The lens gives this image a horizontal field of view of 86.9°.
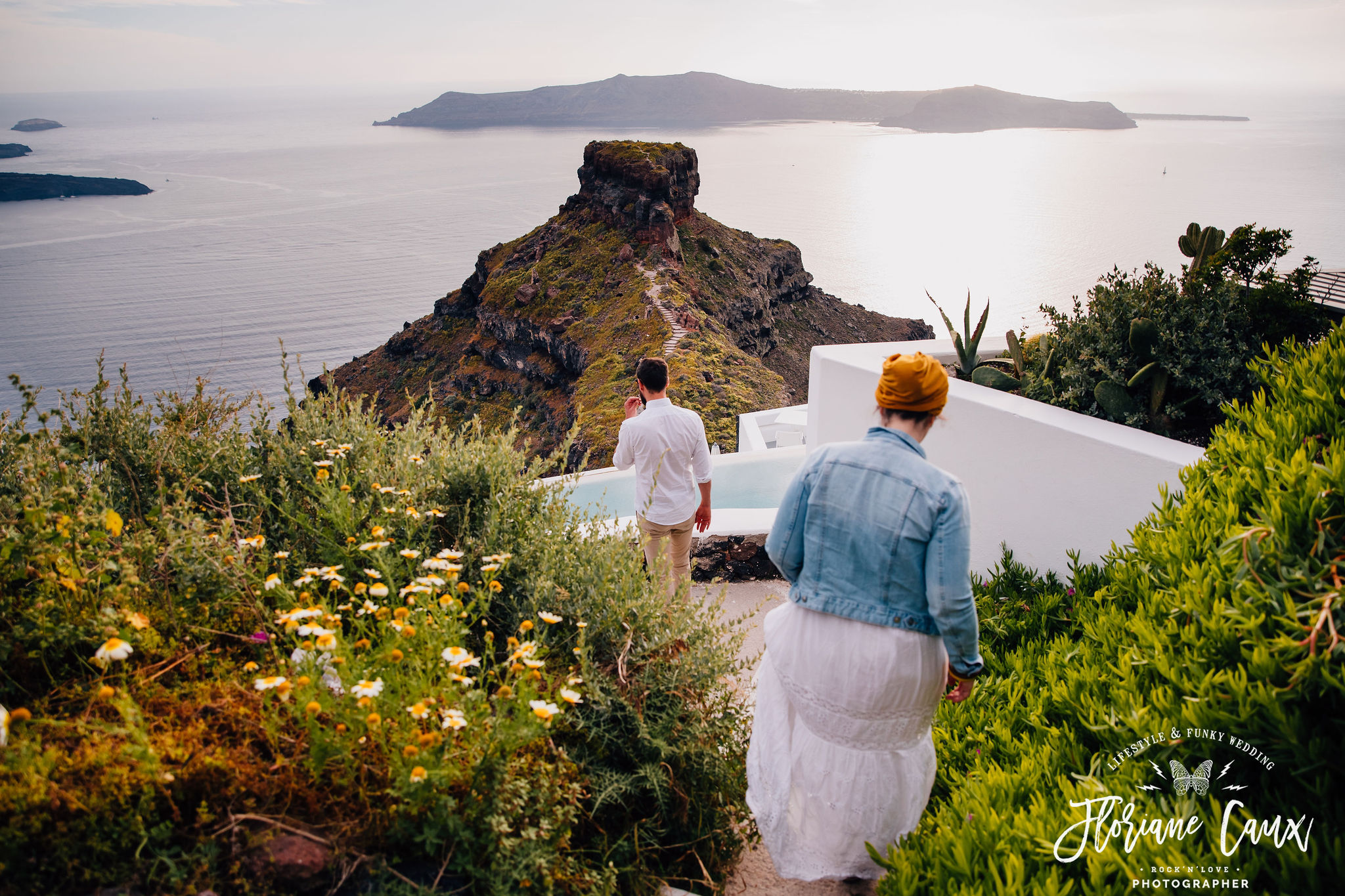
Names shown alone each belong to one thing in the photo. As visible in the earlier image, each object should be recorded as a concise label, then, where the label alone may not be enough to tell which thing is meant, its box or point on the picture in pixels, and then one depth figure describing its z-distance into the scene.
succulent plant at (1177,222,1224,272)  4.68
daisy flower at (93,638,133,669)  1.48
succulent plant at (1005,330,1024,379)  4.59
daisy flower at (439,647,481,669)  1.56
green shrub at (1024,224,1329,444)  3.83
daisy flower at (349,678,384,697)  1.44
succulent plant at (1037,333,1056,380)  4.38
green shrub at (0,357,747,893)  1.40
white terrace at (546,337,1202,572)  3.45
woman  1.91
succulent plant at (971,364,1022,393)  4.58
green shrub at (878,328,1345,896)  1.44
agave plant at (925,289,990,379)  4.96
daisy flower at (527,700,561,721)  1.49
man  3.91
